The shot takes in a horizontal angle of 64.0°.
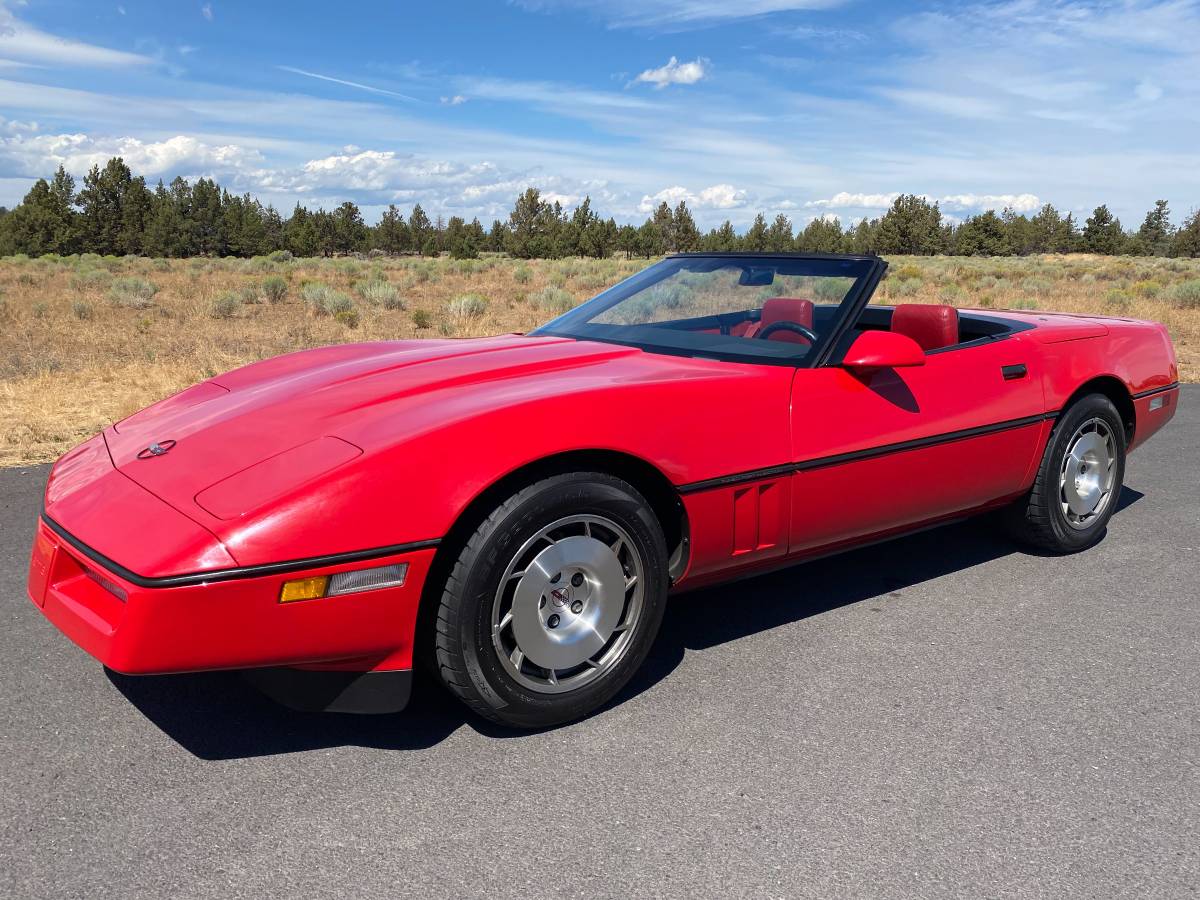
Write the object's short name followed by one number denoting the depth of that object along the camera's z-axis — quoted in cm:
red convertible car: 235
